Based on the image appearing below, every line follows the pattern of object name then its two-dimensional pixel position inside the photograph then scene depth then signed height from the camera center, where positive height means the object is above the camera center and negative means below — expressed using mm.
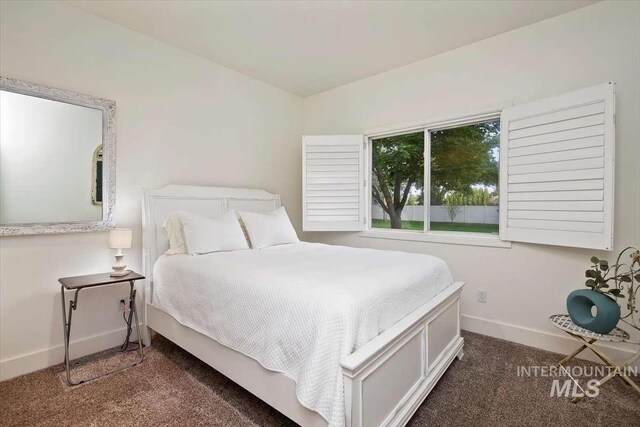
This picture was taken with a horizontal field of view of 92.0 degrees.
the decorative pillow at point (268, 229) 2979 -211
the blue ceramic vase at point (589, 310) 1904 -639
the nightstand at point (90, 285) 2060 -537
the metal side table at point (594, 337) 1907 -797
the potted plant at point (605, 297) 1913 -567
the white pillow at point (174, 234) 2635 -235
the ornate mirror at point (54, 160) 2104 +339
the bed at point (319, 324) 1309 -606
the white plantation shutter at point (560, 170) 2221 +327
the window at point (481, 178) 2279 +320
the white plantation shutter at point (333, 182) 3773 +332
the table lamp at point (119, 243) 2371 -280
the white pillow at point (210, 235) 2566 -235
